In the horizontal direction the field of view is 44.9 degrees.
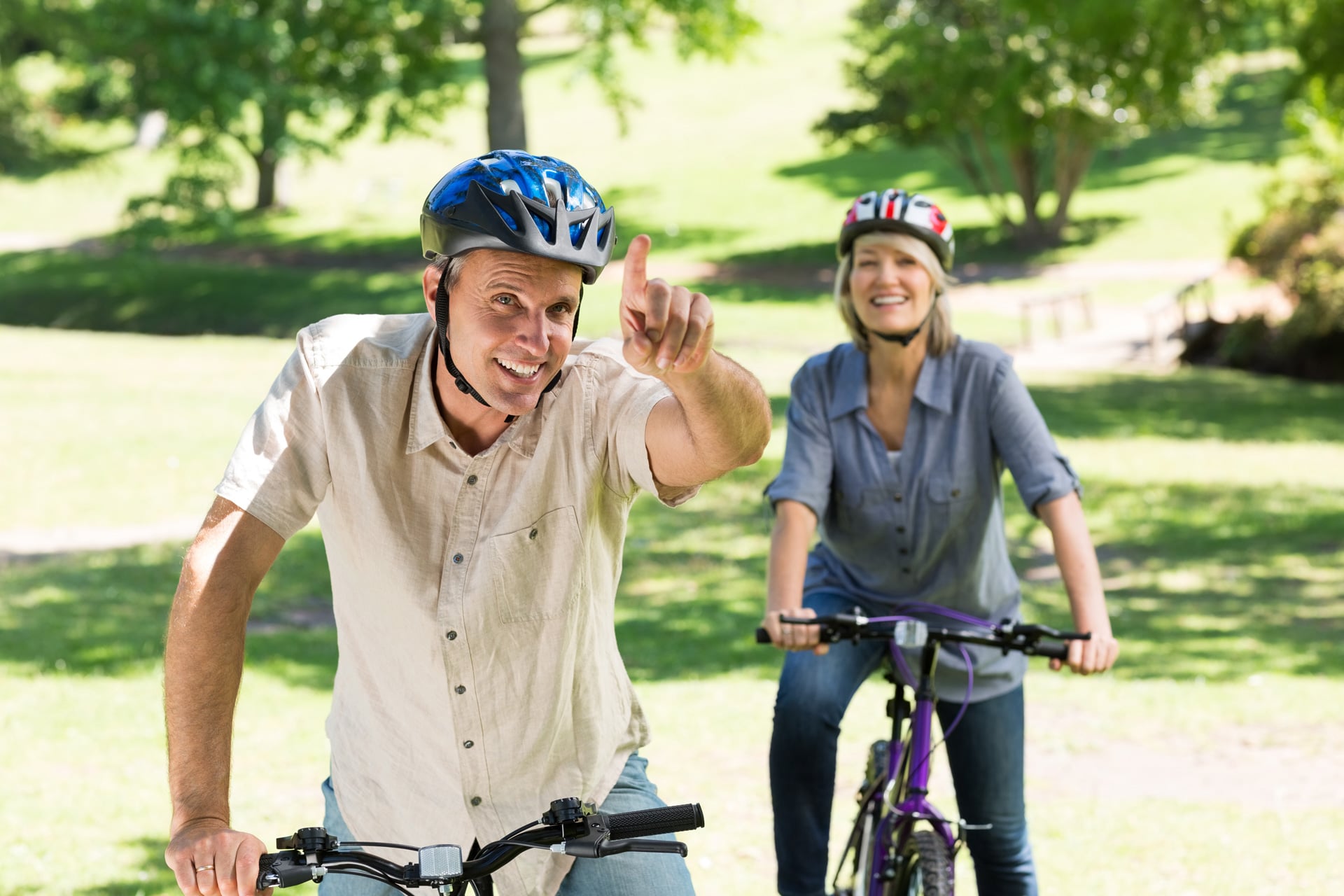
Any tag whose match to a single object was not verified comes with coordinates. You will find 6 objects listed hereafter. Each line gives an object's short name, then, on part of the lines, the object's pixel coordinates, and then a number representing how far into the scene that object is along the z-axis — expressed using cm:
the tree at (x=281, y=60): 2680
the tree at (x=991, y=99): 3256
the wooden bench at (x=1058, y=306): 2847
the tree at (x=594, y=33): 2784
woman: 445
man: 282
